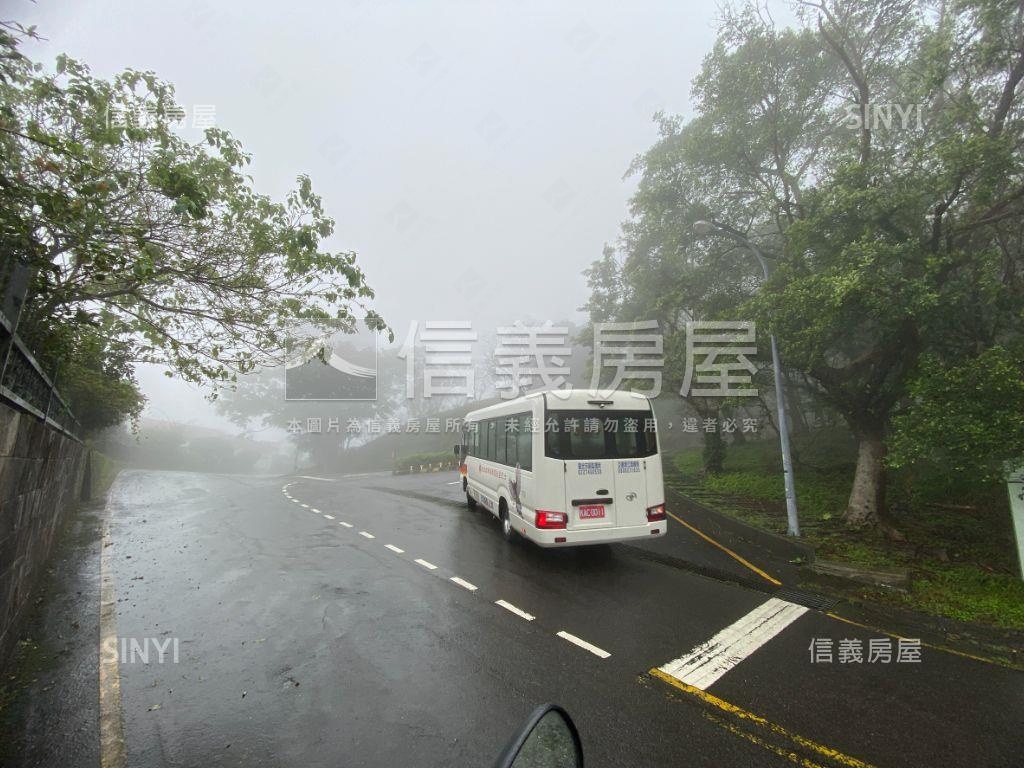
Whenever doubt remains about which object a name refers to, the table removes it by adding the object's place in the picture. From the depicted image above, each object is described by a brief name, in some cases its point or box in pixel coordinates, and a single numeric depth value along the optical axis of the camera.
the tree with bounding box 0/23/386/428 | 4.32
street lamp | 9.89
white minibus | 7.94
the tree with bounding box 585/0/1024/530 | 8.05
